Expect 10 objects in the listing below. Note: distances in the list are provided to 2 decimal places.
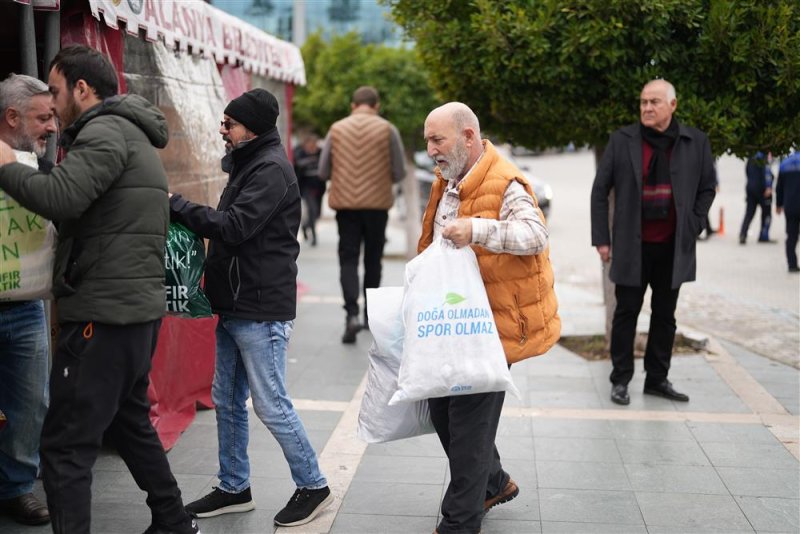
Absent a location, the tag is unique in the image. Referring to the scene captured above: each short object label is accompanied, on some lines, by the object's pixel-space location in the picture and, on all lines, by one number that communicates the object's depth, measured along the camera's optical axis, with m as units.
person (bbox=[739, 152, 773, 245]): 13.82
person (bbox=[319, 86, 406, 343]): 7.57
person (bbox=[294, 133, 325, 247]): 14.48
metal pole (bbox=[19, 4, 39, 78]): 3.94
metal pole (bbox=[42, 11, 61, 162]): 4.09
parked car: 16.72
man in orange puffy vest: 3.53
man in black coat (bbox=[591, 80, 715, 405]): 5.58
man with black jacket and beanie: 3.68
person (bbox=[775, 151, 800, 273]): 11.51
